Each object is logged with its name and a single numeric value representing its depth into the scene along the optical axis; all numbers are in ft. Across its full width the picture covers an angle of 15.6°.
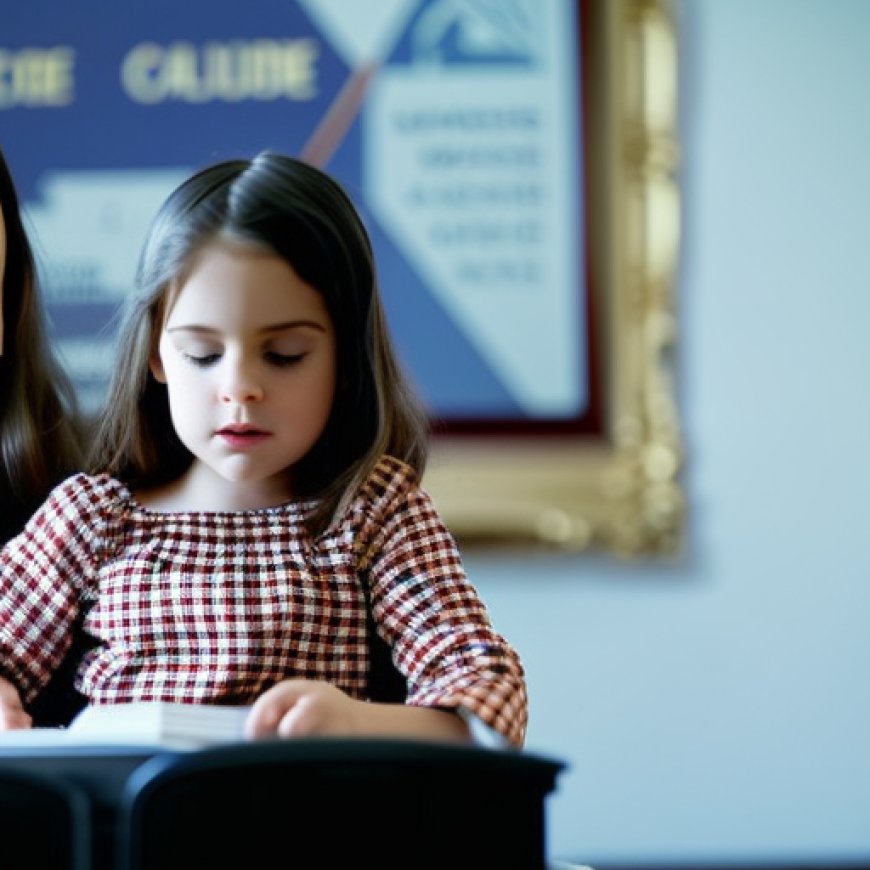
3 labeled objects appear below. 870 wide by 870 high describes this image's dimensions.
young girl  6.58
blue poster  13.33
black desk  5.68
